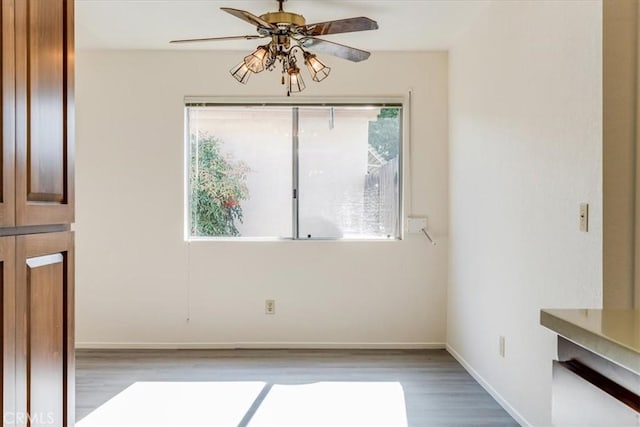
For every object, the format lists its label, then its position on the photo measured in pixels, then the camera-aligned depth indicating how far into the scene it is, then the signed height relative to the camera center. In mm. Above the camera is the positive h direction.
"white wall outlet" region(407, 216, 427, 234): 3611 -89
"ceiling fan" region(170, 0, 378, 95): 2301 +995
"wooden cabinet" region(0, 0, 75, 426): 1015 +1
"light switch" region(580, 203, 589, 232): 1742 -12
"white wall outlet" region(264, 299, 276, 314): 3648 -791
